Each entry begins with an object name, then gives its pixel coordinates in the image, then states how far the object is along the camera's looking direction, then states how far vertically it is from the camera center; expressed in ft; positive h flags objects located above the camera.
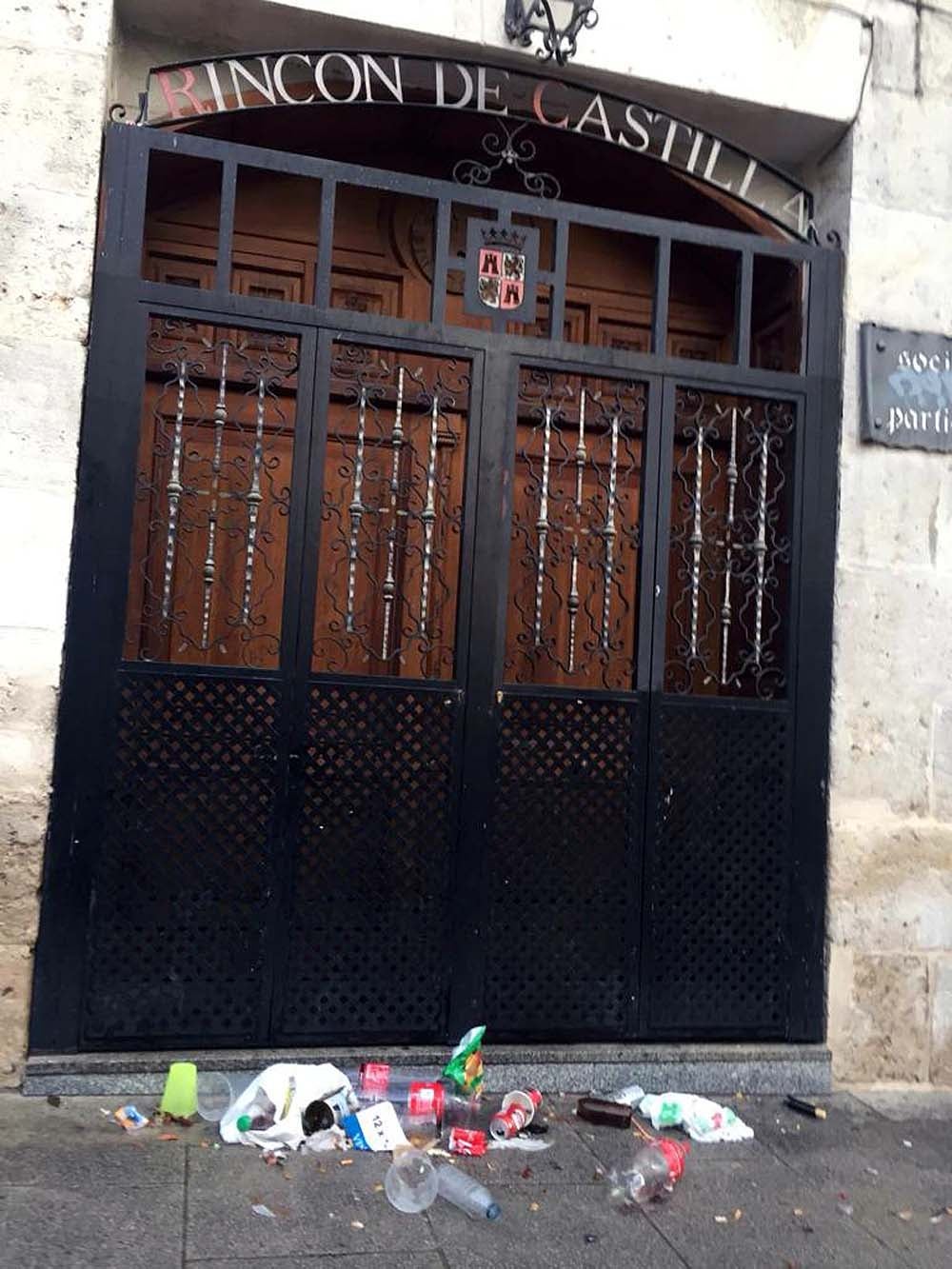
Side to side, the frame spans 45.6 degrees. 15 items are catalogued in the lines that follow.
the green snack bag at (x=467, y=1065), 13.15 -4.20
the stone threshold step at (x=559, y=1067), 12.65 -4.39
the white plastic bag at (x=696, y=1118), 13.16 -4.73
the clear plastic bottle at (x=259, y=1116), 12.01 -4.52
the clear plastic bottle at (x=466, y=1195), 10.80 -4.76
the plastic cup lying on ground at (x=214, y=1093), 12.67 -4.54
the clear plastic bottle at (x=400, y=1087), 12.76 -4.47
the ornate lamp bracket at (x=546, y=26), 14.44 +8.72
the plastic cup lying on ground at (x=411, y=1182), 10.92 -4.72
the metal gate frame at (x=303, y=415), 12.97 +3.27
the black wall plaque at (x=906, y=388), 15.52 +4.63
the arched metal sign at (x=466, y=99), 14.29 +7.93
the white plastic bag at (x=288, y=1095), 11.90 -4.34
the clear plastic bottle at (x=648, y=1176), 11.43 -4.78
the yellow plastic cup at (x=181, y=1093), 12.32 -4.39
